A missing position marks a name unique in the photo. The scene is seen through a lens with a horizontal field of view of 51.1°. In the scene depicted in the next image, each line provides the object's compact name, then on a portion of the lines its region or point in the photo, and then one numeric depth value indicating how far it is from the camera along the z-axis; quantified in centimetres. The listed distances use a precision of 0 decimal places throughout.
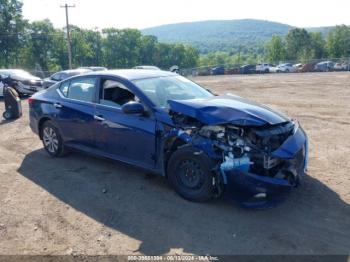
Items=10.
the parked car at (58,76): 1717
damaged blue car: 430
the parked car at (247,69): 5247
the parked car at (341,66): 4520
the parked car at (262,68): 5204
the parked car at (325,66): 4698
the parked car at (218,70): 5459
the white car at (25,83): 1636
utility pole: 4770
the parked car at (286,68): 5138
